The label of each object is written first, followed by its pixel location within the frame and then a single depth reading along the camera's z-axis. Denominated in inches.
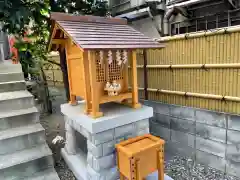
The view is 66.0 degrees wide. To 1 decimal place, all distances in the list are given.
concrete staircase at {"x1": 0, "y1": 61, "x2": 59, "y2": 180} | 121.6
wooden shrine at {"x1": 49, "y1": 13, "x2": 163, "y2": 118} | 106.3
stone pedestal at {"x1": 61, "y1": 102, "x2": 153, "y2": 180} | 110.6
